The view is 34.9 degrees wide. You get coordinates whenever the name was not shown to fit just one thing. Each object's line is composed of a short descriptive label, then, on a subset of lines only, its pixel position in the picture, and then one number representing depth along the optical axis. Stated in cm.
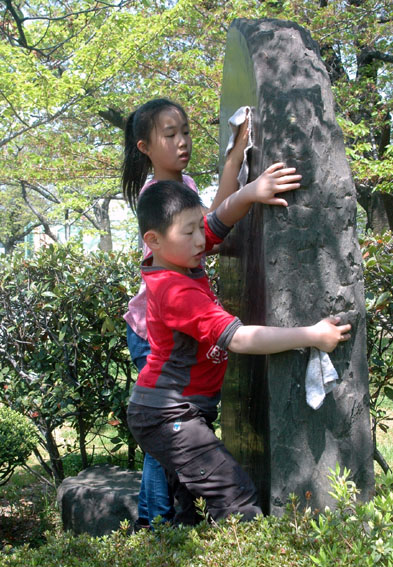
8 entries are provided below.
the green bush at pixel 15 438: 381
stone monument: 221
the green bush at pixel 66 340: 426
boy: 224
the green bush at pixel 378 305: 342
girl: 276
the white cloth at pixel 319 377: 214
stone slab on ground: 355
